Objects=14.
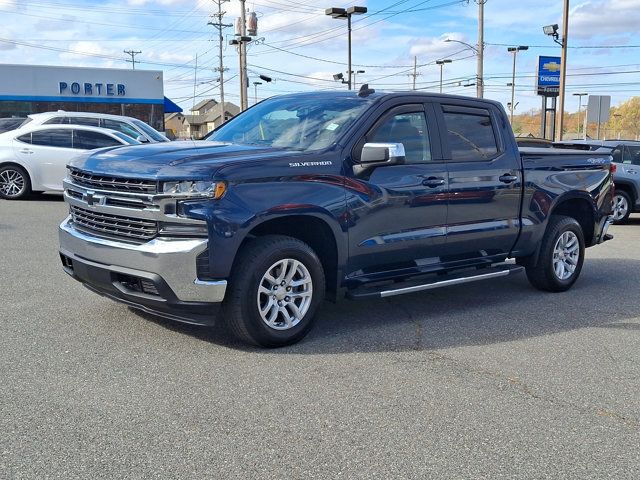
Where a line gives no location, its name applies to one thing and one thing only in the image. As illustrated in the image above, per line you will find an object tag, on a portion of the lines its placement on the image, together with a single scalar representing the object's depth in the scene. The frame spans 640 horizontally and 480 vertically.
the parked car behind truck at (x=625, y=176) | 14.30
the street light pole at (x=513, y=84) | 73.52
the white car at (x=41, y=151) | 14.13
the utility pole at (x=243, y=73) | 35.25
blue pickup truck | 4.72
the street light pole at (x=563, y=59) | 26.19
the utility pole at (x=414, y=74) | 73.34
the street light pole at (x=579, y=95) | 84.80
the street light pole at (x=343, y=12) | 29.61
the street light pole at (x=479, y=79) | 31.33
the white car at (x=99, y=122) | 14.65
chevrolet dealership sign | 31.70
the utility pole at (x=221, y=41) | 64.25
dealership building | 39.19
